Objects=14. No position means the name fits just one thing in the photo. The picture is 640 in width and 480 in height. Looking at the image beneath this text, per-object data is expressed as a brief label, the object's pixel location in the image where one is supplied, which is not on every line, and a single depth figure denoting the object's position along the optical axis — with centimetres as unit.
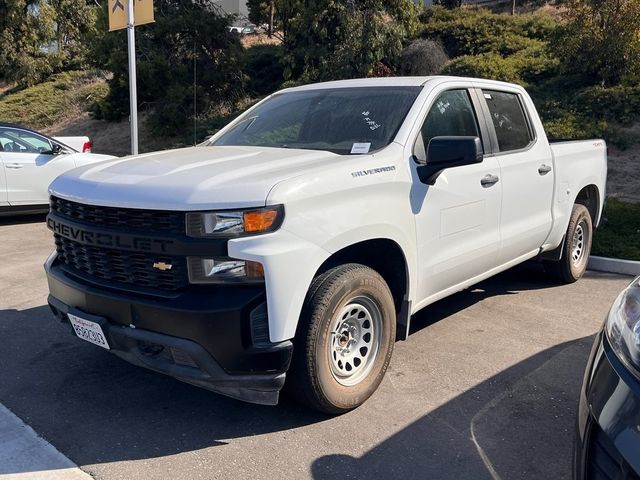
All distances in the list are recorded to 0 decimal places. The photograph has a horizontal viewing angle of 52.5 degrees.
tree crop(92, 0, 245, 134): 1703
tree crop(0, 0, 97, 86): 2398
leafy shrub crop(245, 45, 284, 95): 1867
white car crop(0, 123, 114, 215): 931
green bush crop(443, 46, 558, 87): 1470
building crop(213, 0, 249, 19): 3974
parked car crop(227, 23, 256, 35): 2414
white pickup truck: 319
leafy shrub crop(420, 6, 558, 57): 1759
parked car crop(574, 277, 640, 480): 204
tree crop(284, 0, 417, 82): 1558
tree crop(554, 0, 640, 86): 1263
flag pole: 997
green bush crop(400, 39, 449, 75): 1675
